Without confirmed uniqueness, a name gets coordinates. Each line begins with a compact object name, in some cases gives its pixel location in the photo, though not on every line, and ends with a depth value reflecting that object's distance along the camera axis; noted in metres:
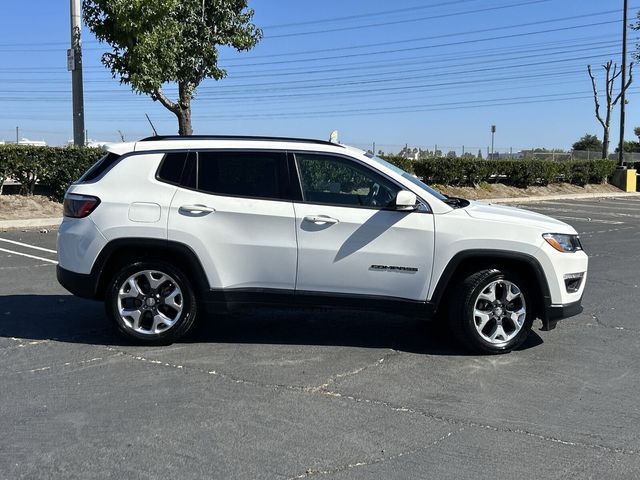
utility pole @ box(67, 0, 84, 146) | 15.78
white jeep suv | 5.22
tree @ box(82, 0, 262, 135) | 14.15
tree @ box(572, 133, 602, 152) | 80.45
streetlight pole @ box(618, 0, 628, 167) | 31.09
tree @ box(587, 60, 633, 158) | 40.00
